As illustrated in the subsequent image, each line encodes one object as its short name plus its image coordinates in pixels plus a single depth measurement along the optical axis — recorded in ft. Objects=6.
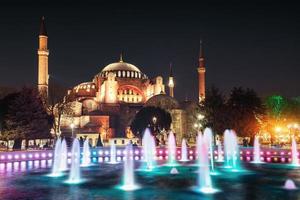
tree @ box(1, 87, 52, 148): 106.83
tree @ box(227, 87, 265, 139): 111.75
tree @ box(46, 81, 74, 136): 148.32
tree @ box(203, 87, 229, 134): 115.85
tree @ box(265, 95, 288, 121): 155.84
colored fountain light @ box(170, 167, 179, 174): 56.47
